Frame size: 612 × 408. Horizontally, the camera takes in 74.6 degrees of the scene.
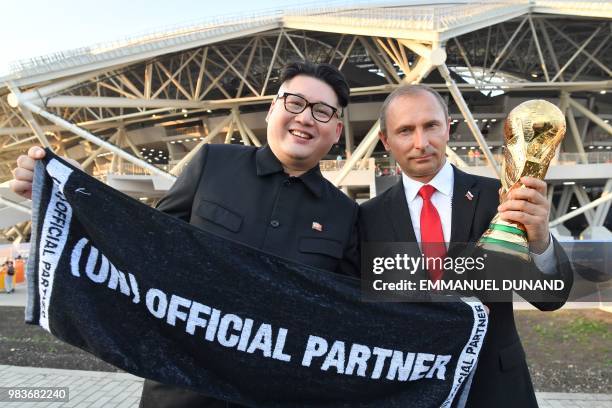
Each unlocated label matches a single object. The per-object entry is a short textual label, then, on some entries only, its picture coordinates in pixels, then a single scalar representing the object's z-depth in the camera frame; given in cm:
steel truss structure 1983
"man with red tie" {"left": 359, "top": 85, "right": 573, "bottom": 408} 200
